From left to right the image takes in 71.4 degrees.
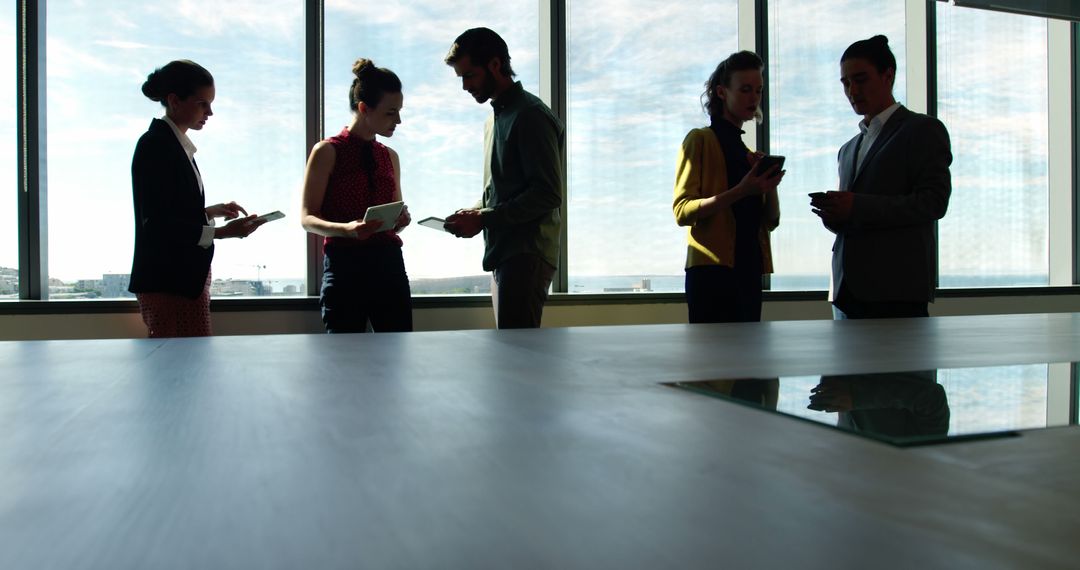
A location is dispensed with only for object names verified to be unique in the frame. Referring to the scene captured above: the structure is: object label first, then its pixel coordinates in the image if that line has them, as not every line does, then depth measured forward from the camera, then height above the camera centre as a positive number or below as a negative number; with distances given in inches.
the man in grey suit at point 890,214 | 80.7 +7.9
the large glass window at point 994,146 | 199.5 +38.5
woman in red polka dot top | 97.7 +9.7
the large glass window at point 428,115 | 152.5 +36.5
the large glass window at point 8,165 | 133.6 +22.5
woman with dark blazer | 90.0 +6.4
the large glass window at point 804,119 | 184.2 +41.8
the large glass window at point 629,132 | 168.1 +35.8
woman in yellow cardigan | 87.3 +10.0
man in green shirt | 88.5 +12.2
